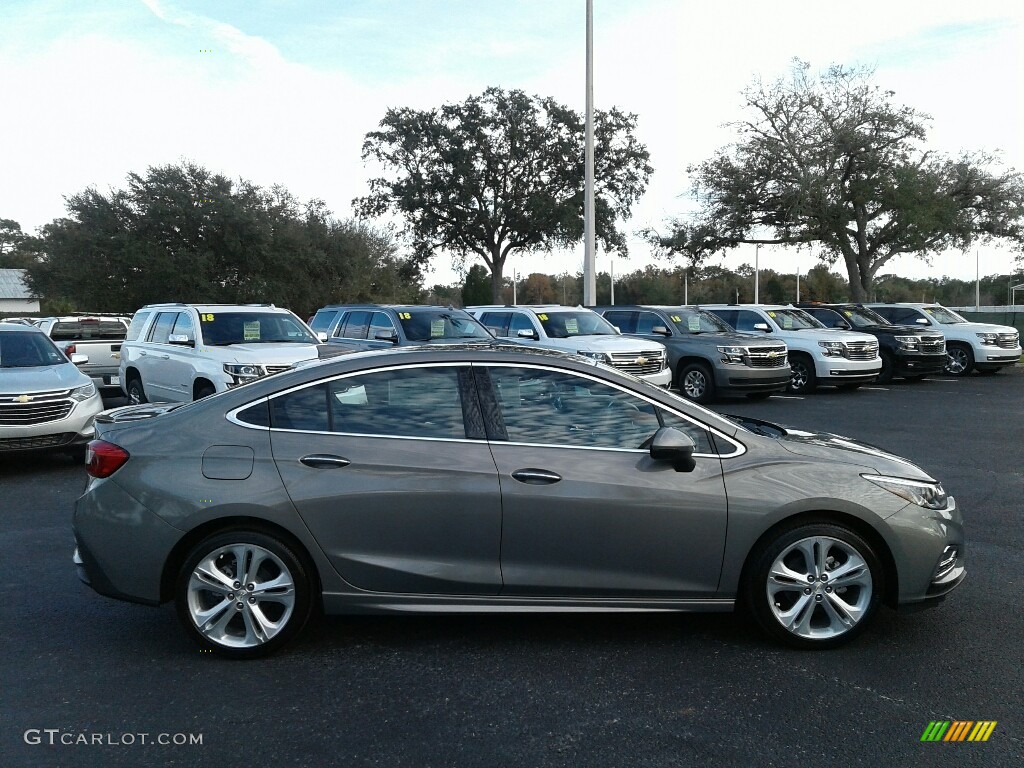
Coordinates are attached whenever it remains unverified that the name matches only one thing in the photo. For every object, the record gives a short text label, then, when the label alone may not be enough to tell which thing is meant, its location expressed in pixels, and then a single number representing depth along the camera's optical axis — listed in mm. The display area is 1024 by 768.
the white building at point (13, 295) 83688
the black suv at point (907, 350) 20453
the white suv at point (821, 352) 18344
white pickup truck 17031
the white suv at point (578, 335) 15398
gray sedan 4398
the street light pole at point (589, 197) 24469
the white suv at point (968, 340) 22250
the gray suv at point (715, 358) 16234
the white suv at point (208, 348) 11469
